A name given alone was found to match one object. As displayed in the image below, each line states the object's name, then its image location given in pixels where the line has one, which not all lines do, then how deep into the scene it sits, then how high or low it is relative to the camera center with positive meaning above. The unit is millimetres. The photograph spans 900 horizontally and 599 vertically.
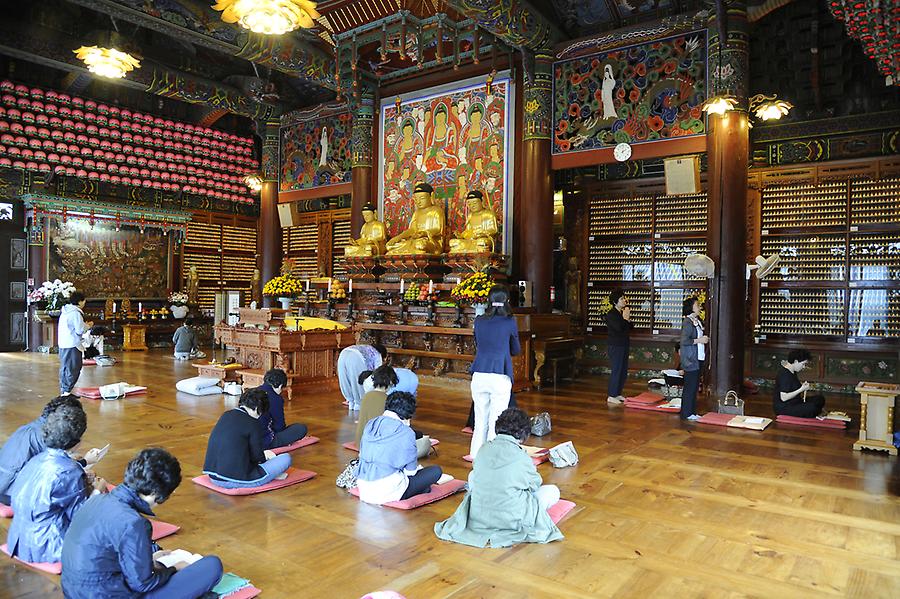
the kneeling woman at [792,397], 5891 -875
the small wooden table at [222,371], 7629 -831
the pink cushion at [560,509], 3338 -1095
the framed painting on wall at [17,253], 11203 +832
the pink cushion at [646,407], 6539 -1074
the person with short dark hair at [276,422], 4391 -847
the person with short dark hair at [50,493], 2648 -797
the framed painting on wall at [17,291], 11211 +171
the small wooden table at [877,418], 4832 -865
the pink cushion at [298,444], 4668 -1061
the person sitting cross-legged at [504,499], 2943 -915
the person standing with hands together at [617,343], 6855 -430
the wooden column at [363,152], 10656 +2470
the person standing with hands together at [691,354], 6039 -482
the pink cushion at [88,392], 6828 -977
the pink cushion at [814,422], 5723 -1072
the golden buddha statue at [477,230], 8688 +989
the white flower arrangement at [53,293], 10824 +136
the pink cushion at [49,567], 2672 -1108
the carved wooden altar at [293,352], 7262 -593
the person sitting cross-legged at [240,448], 3645 -836
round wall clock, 7981 +1867
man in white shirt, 6504 -384
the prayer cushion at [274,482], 3719 -1079
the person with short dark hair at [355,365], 5918 -578
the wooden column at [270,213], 12117 +1672
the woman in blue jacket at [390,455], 3494 -833
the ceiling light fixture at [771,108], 6695 +2033
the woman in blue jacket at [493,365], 4328 -424
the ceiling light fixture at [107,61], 7914 +3004
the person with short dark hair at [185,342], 10445 -673
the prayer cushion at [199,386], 7129 -941
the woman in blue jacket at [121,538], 2049 -753
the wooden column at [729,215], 7000 +960
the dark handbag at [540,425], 5301 -1009
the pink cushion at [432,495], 3504 -1089
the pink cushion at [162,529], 3055 -1095
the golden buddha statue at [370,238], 9820 +973
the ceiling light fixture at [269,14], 5832 +2642
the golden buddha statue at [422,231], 9227 +1034
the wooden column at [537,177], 8602 +1665
